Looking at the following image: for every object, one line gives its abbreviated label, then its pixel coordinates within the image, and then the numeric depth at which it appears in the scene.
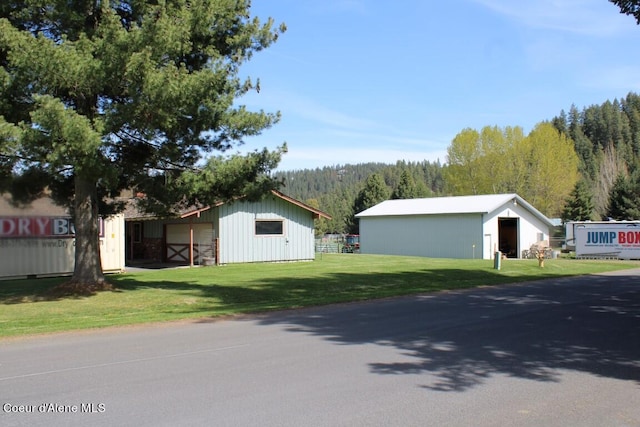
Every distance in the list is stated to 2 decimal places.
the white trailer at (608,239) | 38.69
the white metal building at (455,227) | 39.41
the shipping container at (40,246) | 23.59
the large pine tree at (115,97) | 13.27
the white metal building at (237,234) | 32.03
